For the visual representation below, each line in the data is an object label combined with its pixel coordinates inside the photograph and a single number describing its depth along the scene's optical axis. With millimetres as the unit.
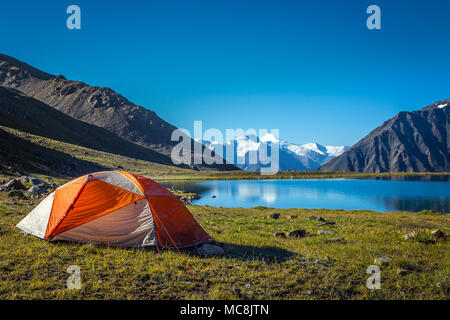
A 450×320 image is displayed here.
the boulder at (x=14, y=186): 25009
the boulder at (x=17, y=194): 22622
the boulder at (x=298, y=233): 13992
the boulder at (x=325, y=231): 15050
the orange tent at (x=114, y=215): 10844
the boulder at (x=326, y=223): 18748
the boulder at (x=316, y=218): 21523
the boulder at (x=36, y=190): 25000
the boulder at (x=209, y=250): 10152
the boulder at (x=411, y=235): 13003
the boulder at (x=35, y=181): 30750
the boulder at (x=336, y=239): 12875
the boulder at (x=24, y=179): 31047
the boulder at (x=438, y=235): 12875
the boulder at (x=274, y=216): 24295
